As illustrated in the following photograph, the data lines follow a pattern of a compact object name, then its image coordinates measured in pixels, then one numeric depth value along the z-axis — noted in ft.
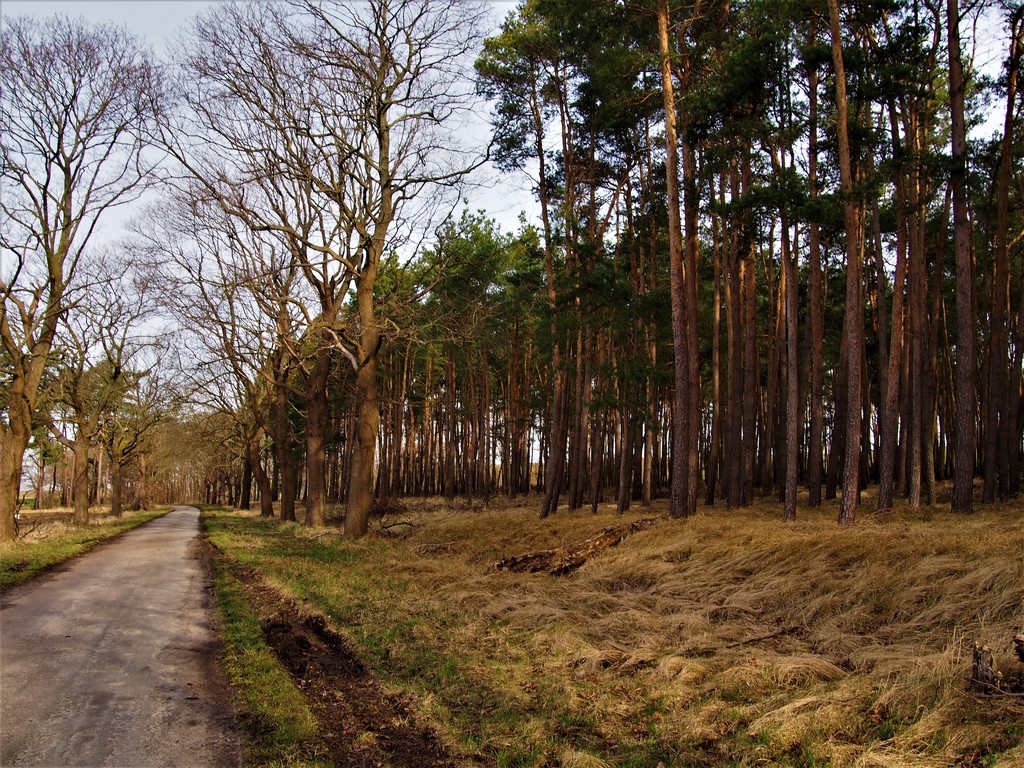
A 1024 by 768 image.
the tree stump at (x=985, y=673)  14.47
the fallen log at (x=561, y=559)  35.81
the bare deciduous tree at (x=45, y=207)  51.72
